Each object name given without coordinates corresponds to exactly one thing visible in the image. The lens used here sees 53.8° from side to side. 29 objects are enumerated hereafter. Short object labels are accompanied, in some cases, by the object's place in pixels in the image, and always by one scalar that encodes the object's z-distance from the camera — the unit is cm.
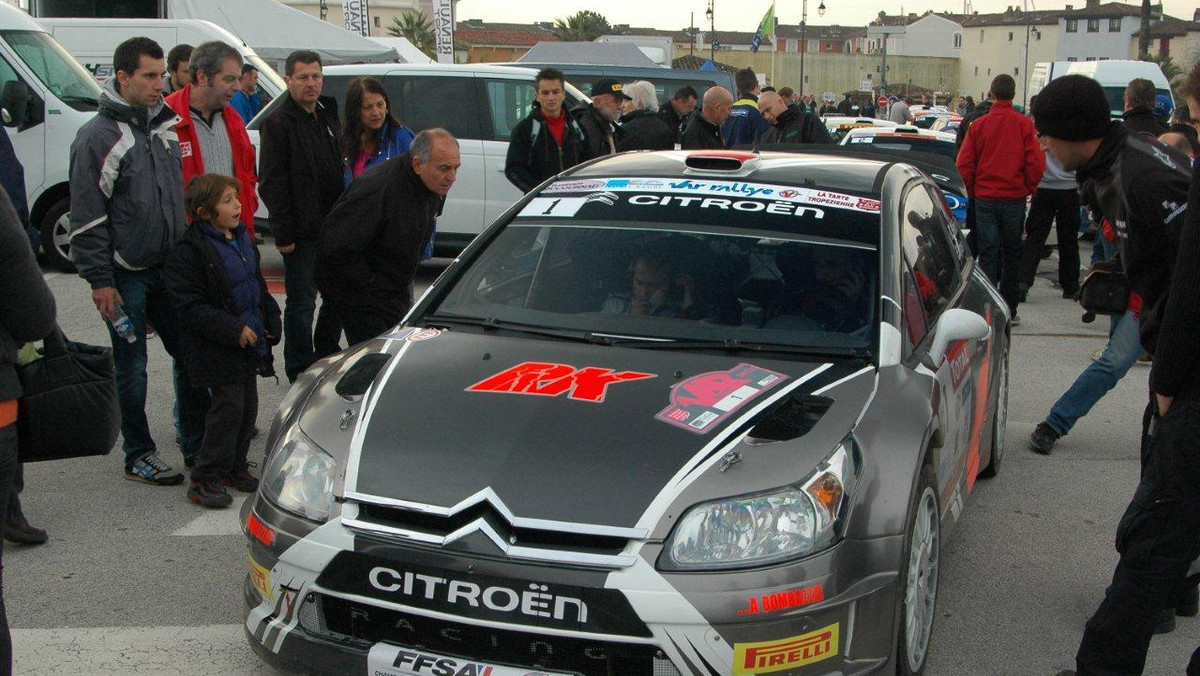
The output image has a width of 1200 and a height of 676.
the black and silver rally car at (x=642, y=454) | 292
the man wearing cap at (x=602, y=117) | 861
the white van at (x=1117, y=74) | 2250
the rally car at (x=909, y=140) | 1266
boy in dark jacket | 510
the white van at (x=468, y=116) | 1088
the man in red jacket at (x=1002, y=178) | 934
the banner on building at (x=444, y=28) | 2498
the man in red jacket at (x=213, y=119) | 573
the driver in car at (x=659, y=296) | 404
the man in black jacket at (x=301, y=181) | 623
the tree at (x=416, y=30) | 8319
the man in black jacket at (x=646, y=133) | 940
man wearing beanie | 314
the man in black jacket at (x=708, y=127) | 1011
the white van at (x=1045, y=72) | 2415
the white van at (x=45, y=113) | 1048
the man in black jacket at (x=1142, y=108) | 909
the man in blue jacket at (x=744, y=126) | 1148
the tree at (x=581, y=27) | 8356
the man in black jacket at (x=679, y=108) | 1230
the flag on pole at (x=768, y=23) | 5069
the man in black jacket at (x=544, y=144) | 839
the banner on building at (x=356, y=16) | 2559
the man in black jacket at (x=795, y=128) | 1051
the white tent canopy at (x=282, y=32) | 1858
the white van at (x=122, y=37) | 1305
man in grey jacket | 519
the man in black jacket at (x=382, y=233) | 530
